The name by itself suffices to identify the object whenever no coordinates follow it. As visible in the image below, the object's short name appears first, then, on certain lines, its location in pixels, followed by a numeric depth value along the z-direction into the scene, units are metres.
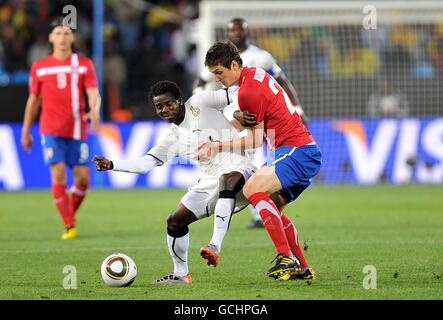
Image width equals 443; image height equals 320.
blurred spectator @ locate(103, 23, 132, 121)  20.62
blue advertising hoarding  19.03
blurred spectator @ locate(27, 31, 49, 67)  21.06
